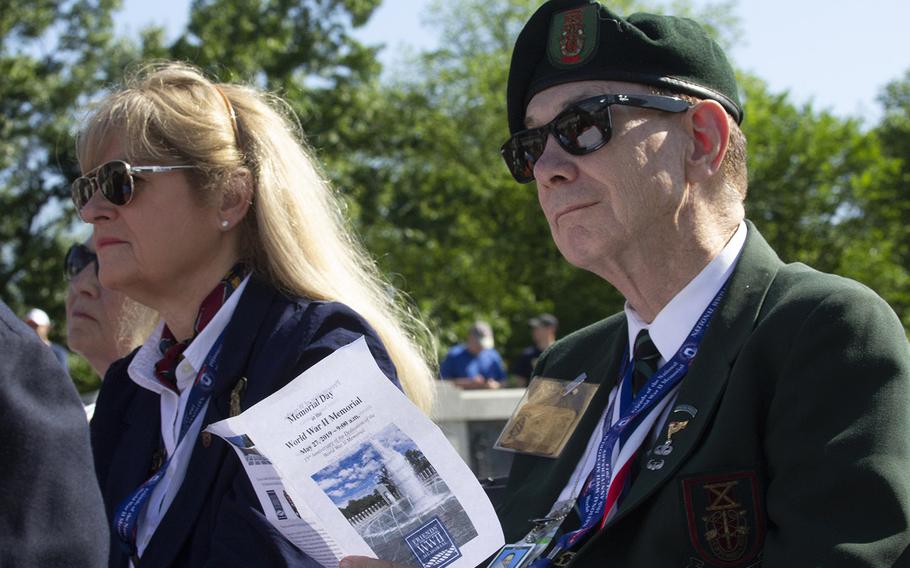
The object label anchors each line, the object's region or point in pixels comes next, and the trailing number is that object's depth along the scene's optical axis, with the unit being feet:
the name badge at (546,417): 9.88
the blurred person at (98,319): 15.28
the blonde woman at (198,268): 10.44
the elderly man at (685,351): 7.20
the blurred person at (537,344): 47.96
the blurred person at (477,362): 47.85
